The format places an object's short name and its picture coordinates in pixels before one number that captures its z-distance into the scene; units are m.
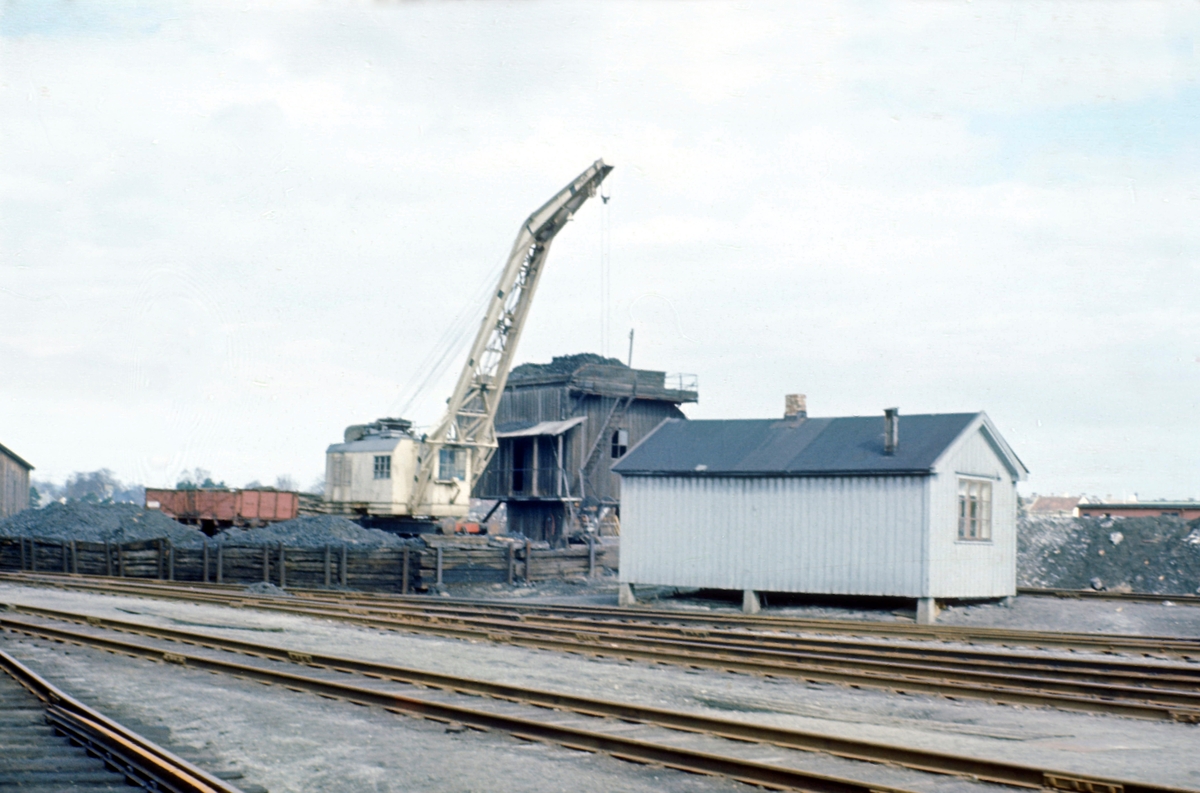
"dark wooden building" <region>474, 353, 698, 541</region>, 56.38
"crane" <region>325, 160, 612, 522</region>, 50.03
